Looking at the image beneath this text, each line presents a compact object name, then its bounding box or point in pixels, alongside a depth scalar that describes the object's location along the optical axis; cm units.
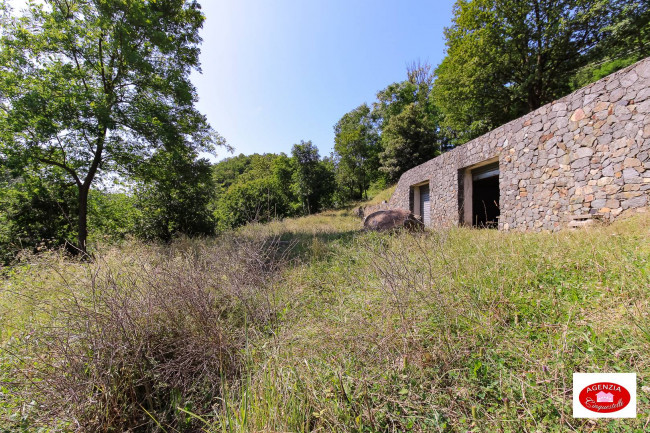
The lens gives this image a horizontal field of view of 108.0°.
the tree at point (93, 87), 566
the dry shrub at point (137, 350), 154
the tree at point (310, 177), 1942
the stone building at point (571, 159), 382
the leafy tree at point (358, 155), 2472
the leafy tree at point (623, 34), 911
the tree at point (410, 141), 1822
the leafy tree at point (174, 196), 788
